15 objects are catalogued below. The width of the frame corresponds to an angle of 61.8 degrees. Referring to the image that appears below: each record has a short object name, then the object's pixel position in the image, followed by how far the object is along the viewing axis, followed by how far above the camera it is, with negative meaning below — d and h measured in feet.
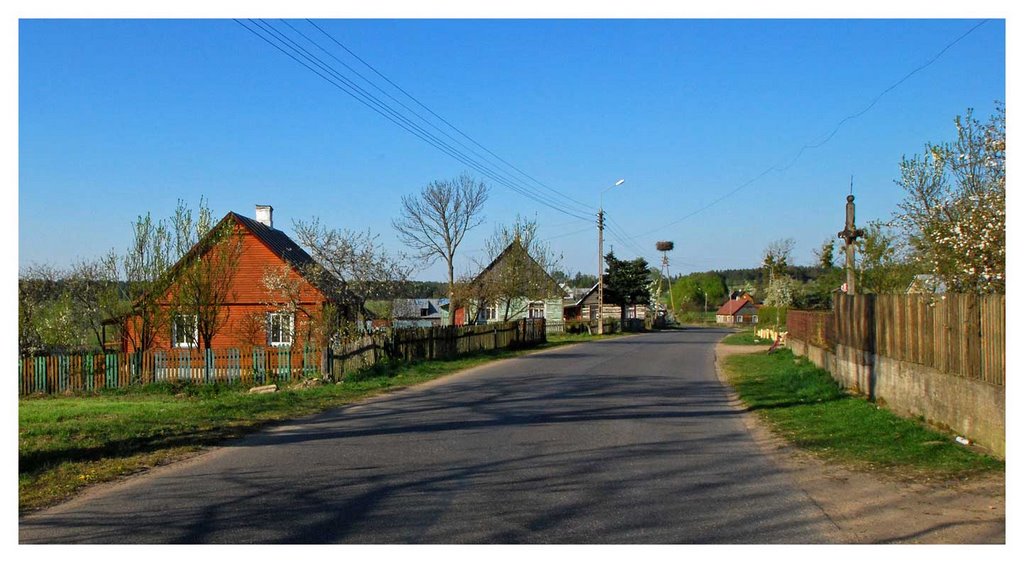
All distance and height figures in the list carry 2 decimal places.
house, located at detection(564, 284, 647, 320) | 256.52 -4.78
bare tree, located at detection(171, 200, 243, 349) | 76.95 +1.83
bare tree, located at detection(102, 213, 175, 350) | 75.31 +1.21
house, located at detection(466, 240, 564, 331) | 137.49 +0.99
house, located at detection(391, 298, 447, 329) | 113.39 -3.07
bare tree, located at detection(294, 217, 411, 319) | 83.05 +1.89
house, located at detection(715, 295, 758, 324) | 370.65 -9.83
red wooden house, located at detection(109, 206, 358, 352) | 77.25 -1.73
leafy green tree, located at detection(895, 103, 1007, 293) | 35.14 +2.92
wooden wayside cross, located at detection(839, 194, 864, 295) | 70.18 +4.33
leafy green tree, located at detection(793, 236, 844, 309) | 128.88 +2.30
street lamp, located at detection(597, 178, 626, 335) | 176.14 +5.22
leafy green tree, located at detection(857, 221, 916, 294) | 77.56 +2.21
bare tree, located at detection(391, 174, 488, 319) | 138.92 +10.30
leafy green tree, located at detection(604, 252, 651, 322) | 266.57 +3.19
